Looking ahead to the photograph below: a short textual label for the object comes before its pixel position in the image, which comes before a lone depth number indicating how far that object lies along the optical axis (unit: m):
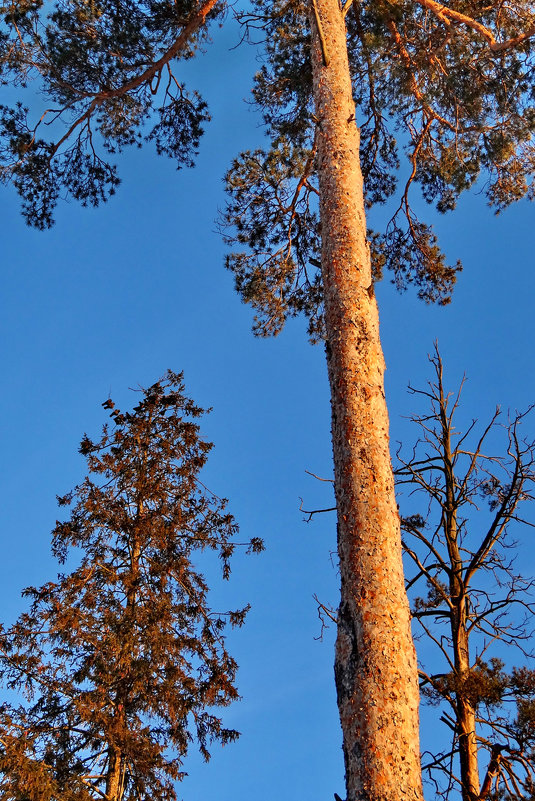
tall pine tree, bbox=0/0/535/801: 9.52
